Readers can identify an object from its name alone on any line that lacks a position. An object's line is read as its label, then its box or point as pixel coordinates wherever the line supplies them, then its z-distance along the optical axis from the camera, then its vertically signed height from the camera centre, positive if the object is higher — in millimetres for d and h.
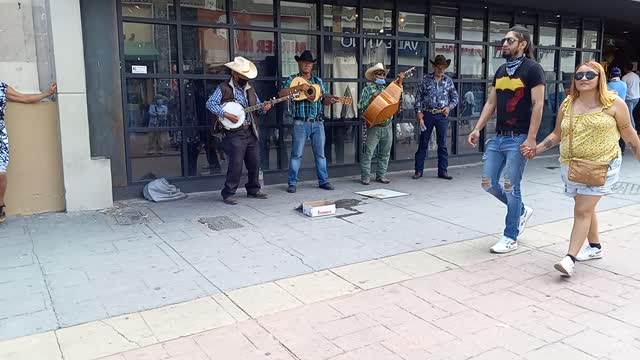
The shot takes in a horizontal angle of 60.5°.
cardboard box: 6392 -1288
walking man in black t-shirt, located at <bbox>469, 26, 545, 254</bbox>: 4840 -236
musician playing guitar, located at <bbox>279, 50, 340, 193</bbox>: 7430 -311
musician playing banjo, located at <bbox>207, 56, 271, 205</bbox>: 6781 -331
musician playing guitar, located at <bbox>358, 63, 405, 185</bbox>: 8086 -556
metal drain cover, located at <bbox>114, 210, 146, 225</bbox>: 6111 -1345
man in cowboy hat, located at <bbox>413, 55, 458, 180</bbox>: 8625 -153
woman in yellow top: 4352 -314
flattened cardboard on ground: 7496 -1334
